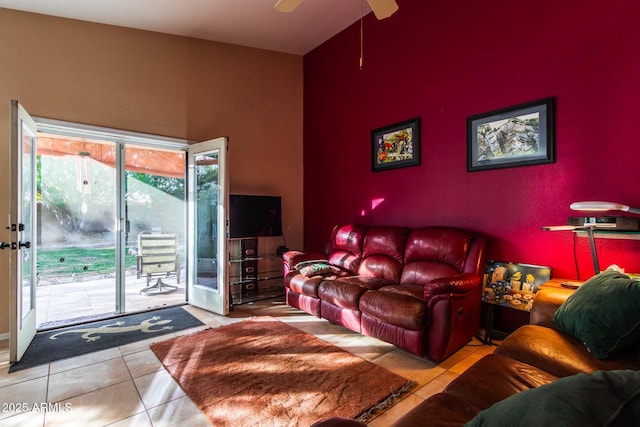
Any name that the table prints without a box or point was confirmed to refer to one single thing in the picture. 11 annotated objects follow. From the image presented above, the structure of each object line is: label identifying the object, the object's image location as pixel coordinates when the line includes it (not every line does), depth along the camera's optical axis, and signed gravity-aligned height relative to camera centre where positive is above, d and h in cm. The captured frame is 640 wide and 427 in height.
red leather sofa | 247 -69
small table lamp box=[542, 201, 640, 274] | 199 +2
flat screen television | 420 +1
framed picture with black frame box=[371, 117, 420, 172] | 360 +84
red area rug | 190 -117
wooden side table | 229 -75
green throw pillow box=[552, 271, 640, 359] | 147 -51
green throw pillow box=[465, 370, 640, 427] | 56 -37
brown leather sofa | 113 -72
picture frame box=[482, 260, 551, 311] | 259 -60
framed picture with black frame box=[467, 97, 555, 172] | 264 +70
